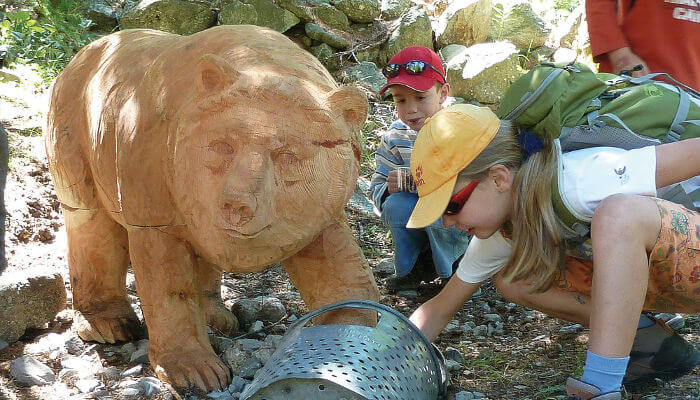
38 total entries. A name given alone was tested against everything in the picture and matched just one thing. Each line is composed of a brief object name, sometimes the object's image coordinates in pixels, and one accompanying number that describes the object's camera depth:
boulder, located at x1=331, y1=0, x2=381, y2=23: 8.08
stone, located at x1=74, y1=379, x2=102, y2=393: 3.08
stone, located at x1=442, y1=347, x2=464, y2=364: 3.36
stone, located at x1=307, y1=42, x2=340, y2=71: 7.66
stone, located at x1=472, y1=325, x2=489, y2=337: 3.75
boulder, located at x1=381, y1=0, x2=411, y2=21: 8.33
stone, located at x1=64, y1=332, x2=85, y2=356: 3.54
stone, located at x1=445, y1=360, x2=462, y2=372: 3.26
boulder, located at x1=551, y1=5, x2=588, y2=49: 8.53
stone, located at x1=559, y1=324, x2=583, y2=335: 3.71
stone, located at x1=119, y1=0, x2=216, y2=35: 7.59
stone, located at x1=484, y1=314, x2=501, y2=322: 3.96
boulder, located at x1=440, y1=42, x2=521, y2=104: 7.54
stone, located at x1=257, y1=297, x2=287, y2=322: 3.89
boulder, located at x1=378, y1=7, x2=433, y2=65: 7.91
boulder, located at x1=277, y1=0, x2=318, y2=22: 7.81
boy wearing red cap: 4.32
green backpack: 2.69
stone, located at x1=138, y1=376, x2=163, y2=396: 3.00
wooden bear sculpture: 2.52
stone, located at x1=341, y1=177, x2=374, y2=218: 5.80
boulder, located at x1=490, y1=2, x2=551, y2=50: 8.49
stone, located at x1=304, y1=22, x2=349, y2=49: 7.77
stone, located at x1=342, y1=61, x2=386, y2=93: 7.48
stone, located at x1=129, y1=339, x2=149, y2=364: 3.39
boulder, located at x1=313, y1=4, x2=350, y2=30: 7.95
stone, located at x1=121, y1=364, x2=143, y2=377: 3.23
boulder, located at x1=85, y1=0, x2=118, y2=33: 7.95
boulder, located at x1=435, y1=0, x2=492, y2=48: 8.14
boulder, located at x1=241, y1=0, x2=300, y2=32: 7.61
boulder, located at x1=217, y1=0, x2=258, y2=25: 7.52
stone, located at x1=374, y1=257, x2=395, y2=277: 4.77
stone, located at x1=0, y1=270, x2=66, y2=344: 3.48
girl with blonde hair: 2.49
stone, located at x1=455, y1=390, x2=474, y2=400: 2.89
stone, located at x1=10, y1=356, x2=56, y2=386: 3.12
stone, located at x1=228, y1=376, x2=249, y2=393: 3.00
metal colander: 2.35
